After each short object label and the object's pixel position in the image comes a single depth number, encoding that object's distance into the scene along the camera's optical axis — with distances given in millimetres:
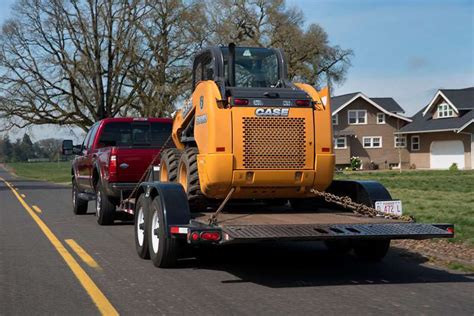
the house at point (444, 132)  45844
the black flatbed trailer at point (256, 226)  6996
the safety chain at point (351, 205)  8438
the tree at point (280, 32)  48062
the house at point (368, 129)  54000
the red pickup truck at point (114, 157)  12594
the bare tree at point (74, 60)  39500
